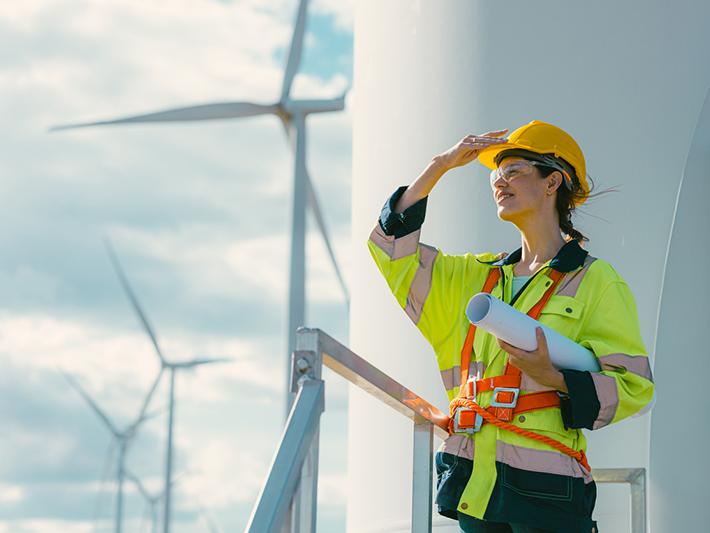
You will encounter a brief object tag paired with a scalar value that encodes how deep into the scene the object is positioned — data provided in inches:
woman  151.9
